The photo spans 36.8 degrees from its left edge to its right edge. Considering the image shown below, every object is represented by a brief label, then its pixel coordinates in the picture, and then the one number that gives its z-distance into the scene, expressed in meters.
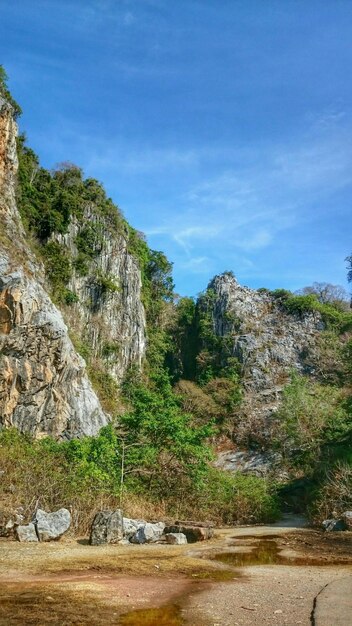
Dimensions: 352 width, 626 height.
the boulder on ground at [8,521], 12.15
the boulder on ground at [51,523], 12.03
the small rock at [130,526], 13.27
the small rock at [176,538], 13.05
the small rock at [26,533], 11.80
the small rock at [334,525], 15.38
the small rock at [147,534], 12.84
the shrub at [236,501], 18.92
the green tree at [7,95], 28.89
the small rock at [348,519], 15.06
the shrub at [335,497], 17.19
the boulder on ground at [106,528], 12.16
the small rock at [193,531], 13.53
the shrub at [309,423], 25.22
